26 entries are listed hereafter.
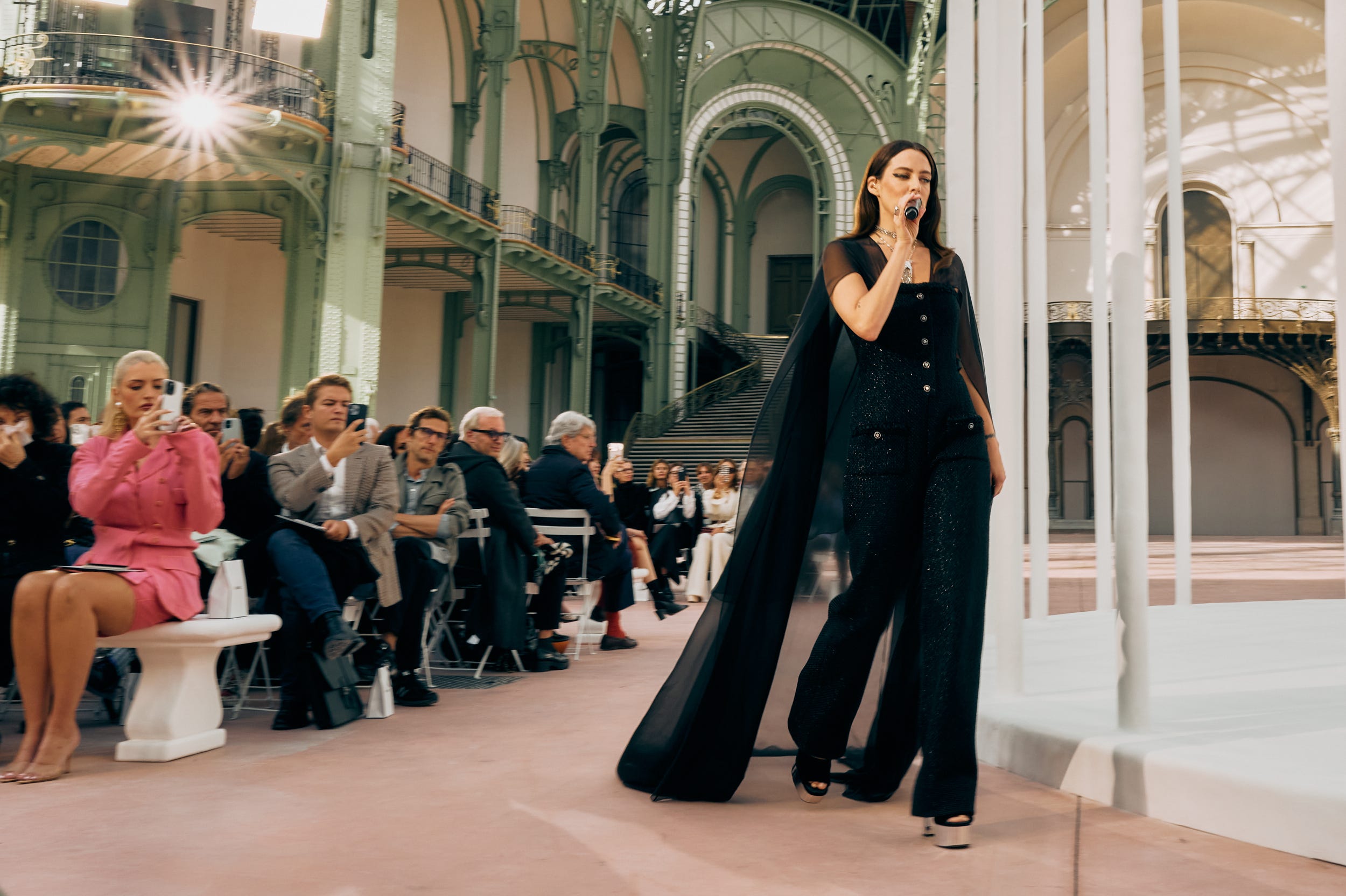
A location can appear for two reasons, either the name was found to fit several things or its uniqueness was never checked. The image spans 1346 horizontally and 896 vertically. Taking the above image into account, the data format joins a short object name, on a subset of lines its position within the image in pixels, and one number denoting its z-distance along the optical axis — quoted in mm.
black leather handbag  3943
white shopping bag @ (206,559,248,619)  3676
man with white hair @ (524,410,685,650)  6168
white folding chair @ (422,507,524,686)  5309
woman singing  2369
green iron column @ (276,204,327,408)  14398
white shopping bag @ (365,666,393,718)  4203
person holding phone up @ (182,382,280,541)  4645
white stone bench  3393
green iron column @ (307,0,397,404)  14039
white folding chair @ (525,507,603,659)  5957
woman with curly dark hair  3617
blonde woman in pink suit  3201
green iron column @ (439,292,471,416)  20219
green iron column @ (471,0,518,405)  17328
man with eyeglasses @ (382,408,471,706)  4664
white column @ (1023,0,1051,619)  4352
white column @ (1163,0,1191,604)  4445
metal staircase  22047
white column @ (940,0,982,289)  4008
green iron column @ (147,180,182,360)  14383
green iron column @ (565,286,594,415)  20703
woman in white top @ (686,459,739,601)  9417
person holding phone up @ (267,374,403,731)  4016
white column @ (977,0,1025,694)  3377
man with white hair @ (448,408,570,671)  5328
